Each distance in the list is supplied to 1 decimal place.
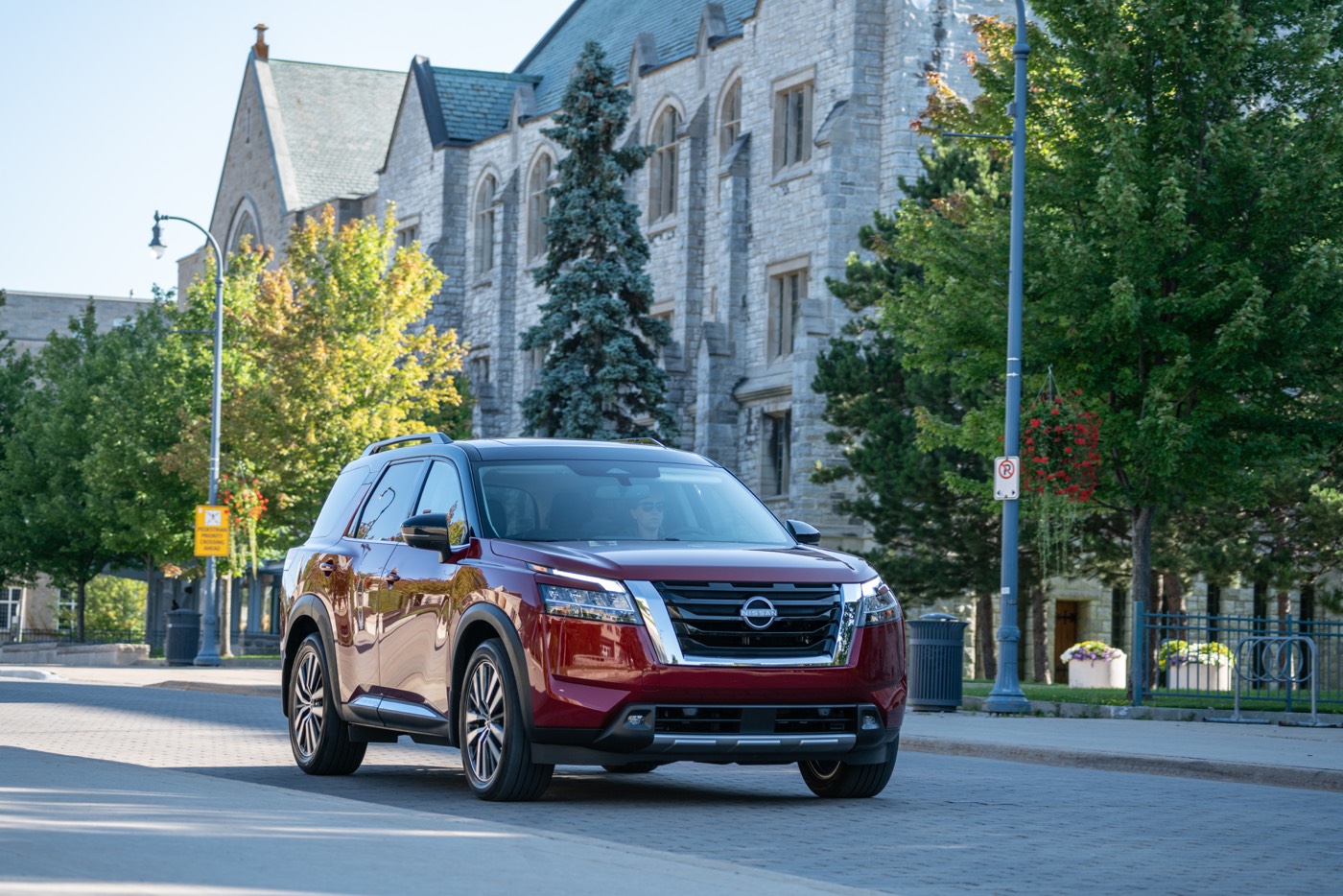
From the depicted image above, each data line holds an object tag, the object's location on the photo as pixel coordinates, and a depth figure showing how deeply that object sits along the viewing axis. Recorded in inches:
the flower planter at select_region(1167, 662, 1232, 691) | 1104.2
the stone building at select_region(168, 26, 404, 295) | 2849.4
